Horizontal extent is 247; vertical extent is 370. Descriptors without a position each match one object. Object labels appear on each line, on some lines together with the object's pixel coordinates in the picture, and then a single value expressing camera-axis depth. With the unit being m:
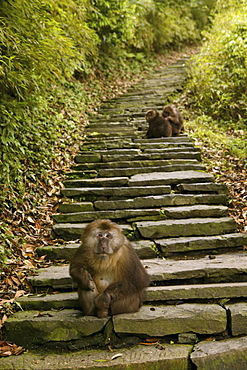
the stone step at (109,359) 2.87
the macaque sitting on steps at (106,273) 3.10
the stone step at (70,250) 4.25
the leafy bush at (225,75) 9.02
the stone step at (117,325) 3.16
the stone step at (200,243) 4.24
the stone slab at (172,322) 3.16
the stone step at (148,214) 4.80
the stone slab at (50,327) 3.18
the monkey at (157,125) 7.21
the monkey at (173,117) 7.37
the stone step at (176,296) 3.44
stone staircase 3.06
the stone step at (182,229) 4.49
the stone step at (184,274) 3.70
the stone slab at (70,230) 4.63
